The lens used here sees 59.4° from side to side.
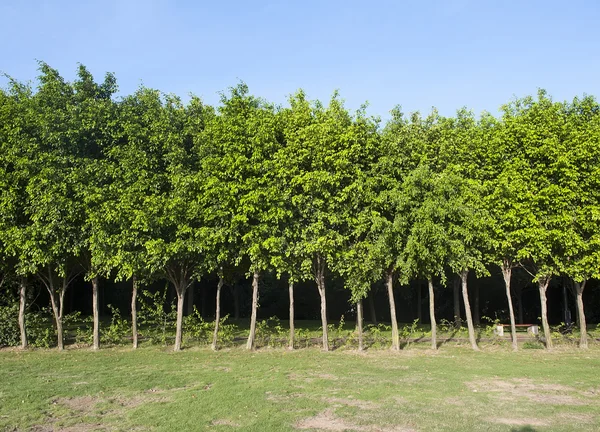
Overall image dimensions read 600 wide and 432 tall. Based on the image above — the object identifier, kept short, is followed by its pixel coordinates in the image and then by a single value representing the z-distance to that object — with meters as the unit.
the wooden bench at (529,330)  22.08
